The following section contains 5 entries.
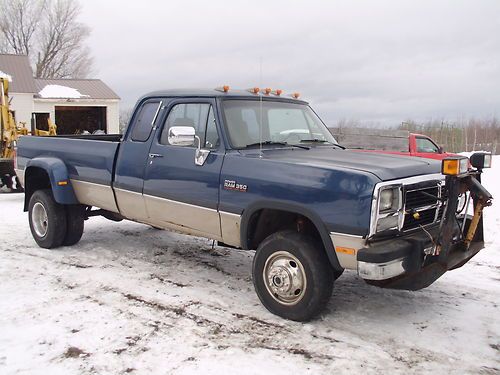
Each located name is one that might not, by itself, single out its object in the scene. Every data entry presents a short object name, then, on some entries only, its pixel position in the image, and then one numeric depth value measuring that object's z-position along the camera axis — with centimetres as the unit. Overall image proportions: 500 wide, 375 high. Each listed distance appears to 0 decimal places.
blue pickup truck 391
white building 2778
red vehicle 1335
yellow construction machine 1320
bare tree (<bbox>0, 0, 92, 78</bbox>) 4750
